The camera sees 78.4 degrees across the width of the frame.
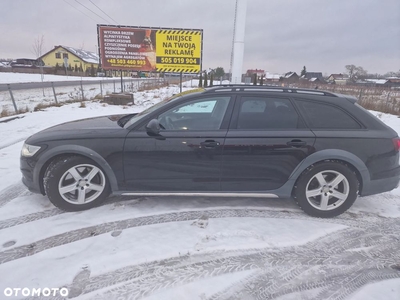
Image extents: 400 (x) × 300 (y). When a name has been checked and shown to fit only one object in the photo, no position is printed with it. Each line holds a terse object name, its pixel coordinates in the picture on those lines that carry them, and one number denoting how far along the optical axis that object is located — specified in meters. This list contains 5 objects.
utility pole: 10.67
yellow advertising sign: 14.45
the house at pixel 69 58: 65.72
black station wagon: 2.97
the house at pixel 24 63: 66.38
